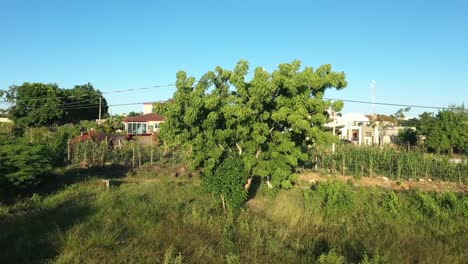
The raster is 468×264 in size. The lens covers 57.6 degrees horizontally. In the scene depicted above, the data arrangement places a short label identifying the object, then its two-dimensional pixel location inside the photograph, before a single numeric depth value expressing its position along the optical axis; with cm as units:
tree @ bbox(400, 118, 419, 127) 5086
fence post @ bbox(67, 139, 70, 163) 2189
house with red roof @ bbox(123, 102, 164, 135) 5028
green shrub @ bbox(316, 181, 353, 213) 1202
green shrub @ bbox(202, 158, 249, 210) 1193
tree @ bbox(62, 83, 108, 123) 5641
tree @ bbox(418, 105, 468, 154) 3694
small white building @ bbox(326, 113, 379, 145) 4944
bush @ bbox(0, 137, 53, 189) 1254
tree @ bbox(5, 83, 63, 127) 4975
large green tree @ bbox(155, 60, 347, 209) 1215
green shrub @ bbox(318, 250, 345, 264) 702
